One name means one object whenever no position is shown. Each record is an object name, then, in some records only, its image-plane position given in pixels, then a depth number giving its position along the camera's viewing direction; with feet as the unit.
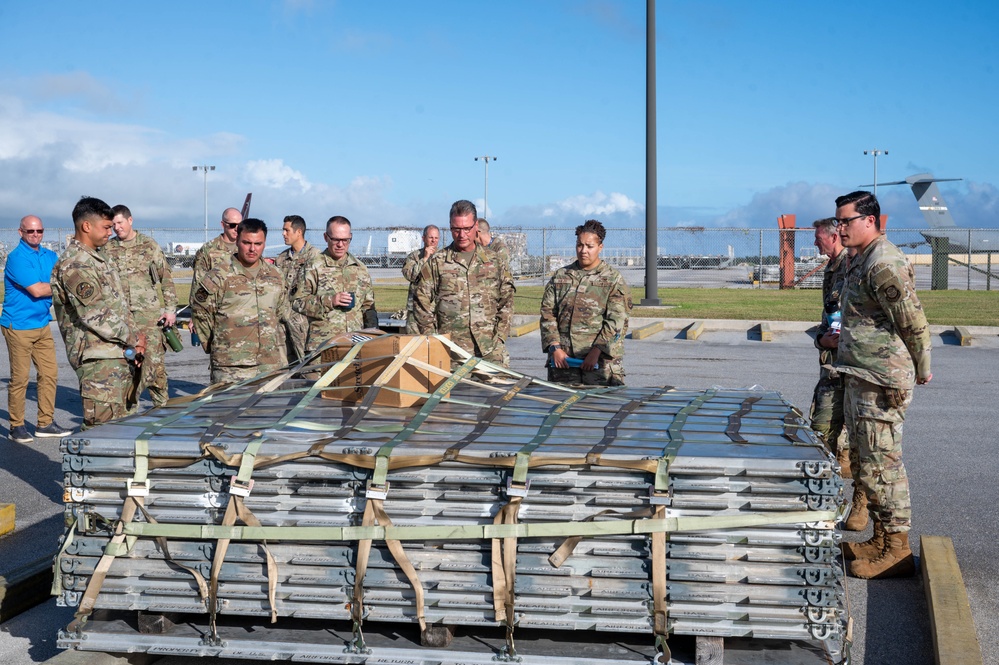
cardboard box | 15.51
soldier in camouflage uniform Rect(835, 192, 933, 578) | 16.30
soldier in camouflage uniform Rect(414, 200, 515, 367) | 24.56
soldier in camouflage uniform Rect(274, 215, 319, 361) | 28.37
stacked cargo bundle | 11.53
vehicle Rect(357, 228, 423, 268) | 136.87
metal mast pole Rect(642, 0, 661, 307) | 62.49
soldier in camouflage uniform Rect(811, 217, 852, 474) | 21.61
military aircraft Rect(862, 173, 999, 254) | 154.71
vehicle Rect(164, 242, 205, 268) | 149.50
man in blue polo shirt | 27.96
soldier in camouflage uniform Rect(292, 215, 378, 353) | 27.32
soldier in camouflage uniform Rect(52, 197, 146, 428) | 20.26
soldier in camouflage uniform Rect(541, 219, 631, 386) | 23.79
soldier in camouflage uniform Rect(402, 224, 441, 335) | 35.42
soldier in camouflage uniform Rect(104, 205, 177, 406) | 29.58
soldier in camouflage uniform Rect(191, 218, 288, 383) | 22.97
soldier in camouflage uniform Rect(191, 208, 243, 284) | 29.30
